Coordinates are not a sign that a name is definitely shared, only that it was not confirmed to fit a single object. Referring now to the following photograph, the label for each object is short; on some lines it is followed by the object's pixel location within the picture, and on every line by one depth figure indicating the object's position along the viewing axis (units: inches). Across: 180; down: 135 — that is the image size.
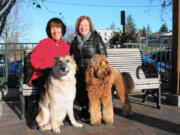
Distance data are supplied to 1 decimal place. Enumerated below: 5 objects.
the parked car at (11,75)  222.1
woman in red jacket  126.1
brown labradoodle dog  114.7
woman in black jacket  130.9
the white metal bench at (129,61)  182.2
